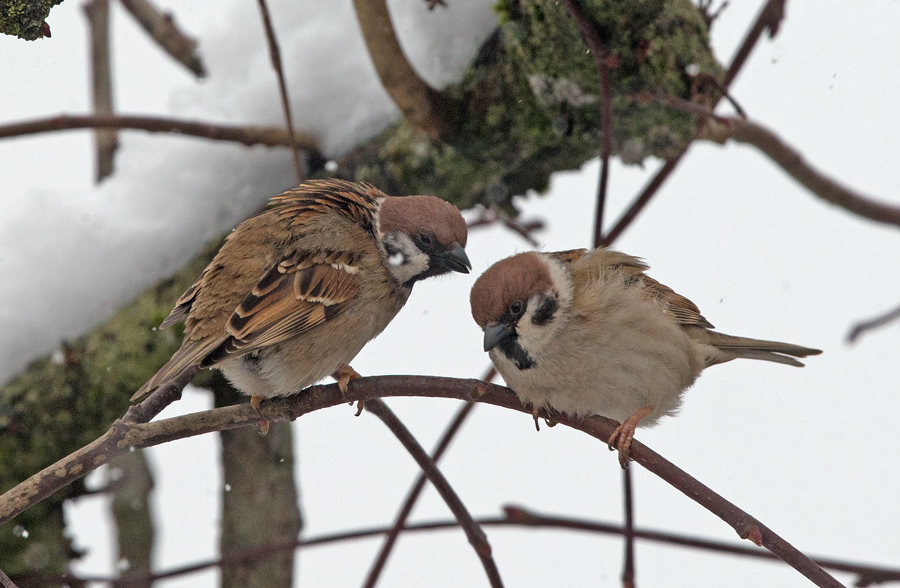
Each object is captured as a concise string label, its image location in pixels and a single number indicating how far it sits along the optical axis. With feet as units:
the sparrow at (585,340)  13.75
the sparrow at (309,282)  13.46
